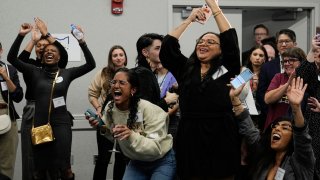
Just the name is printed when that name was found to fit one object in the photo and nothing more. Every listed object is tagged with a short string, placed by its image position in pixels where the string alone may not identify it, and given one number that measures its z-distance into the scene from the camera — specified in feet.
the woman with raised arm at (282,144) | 10.52
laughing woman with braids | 11.42
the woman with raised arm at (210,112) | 10.65
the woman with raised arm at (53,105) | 15.51
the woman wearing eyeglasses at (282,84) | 14.35
